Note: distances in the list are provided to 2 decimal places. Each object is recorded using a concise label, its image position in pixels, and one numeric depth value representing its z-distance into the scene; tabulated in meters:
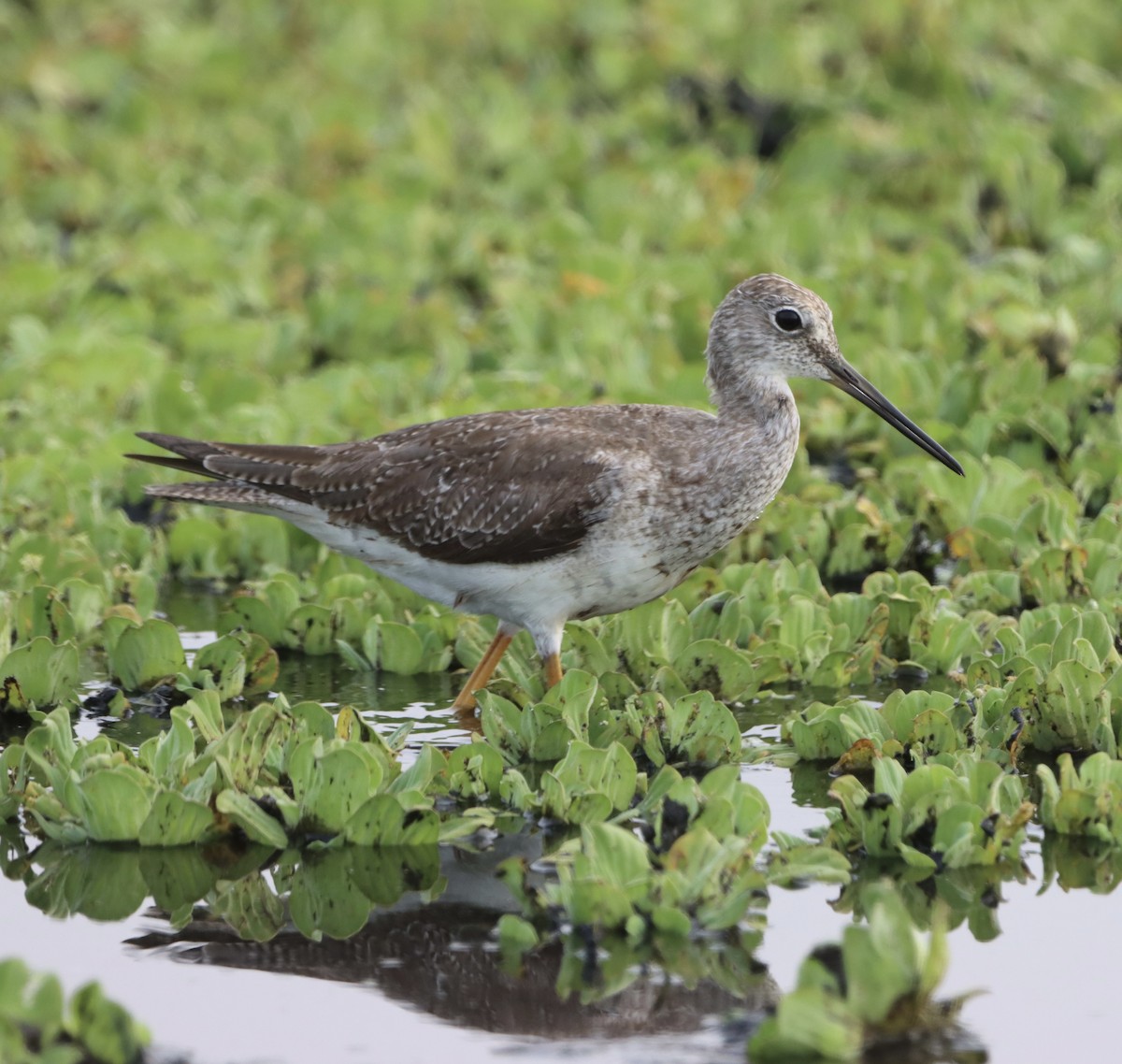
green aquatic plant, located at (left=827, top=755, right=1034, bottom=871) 13.17
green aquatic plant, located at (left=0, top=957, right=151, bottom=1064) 10.66
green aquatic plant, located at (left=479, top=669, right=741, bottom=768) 15.02
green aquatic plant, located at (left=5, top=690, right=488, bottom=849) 13.49
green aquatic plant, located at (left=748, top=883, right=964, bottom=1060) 10.70
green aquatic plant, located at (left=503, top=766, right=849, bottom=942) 12.23
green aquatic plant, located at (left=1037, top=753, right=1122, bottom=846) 13.31
